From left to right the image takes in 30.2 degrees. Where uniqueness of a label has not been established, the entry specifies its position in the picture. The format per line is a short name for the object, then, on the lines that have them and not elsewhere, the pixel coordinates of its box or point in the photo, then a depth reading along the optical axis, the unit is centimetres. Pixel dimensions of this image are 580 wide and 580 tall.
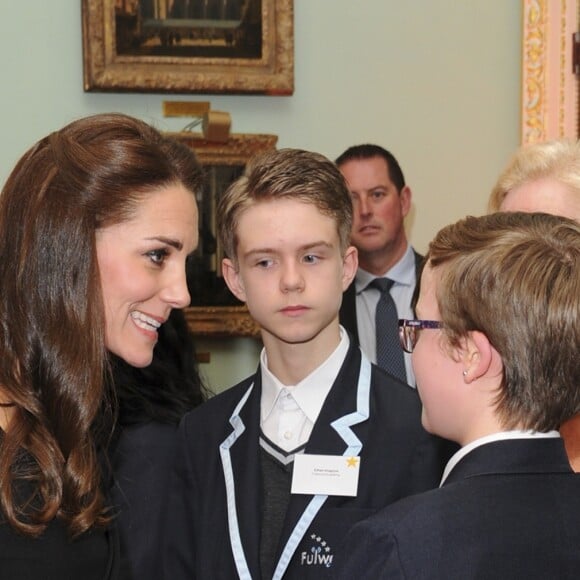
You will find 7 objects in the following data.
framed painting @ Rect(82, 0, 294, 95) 504
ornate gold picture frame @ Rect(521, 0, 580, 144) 556
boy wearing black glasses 183
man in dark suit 516
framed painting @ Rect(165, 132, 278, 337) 521
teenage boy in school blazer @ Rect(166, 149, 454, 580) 274
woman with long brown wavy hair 222
